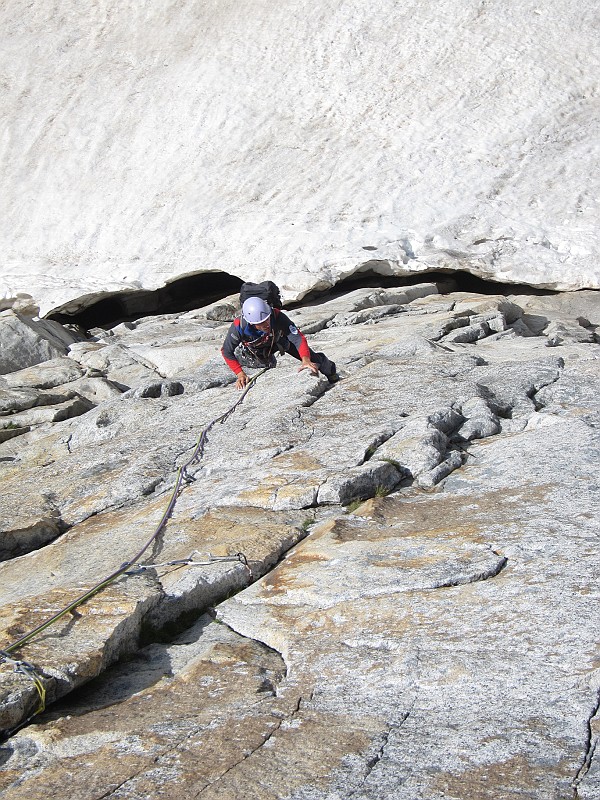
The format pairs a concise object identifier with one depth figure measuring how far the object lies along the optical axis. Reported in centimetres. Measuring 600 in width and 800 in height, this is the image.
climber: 1132
